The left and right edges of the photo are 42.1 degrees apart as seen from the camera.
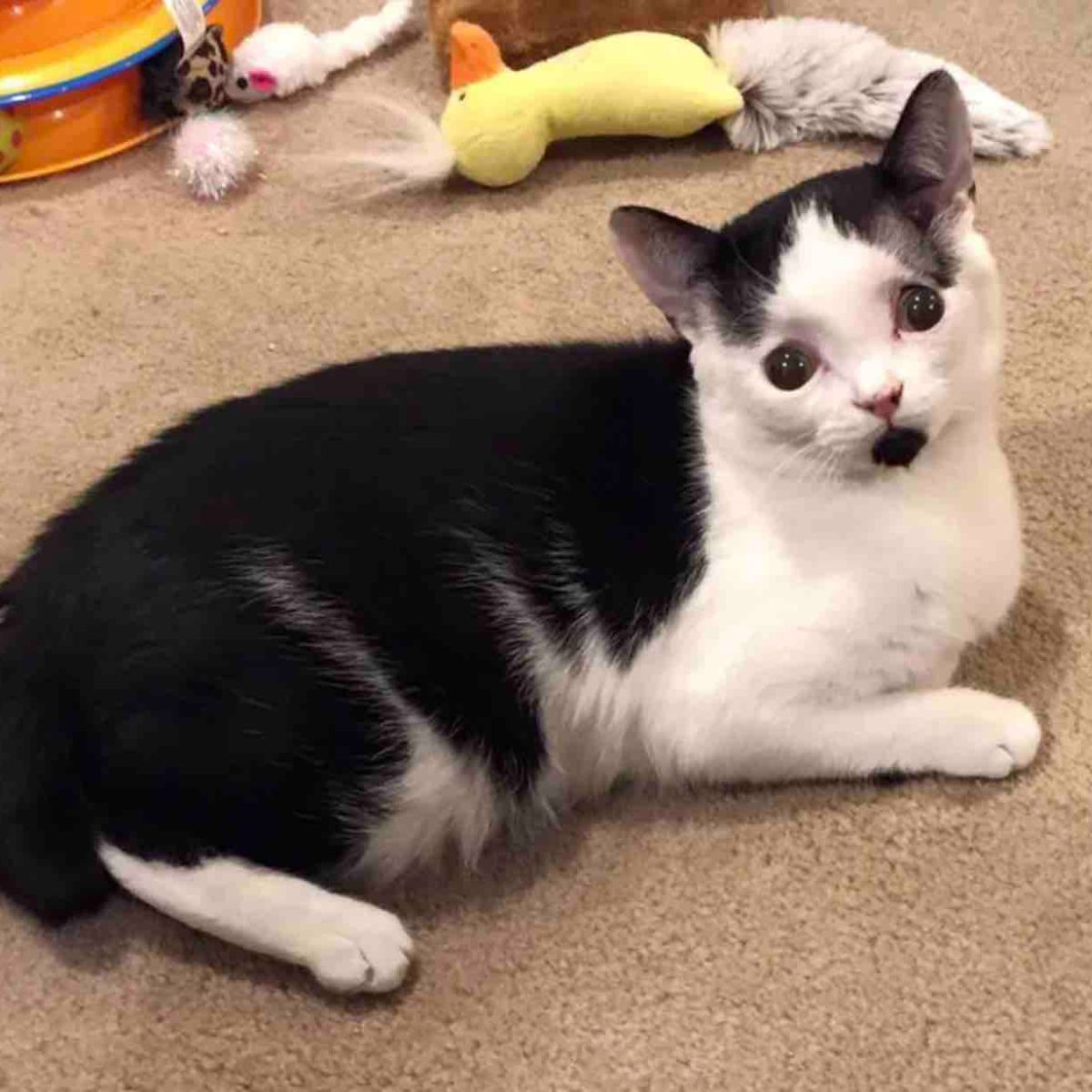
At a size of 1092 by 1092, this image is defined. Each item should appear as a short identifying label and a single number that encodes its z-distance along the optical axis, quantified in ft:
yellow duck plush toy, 5.91
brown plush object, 6.34
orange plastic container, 6.17
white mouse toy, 6.51
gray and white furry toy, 6.02
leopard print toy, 6.40
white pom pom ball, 6.20
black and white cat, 3.66
